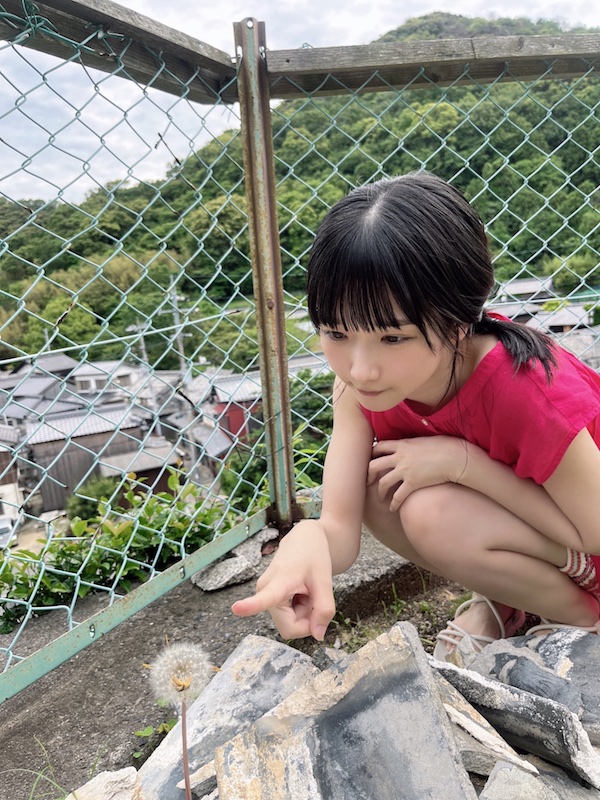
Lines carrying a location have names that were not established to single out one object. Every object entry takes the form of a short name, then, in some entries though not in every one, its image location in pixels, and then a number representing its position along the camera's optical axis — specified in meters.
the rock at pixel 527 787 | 0.78
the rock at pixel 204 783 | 0.88
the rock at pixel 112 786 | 0.94
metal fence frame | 1.27
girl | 0.94
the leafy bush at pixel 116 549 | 1.69
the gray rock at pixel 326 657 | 1.12
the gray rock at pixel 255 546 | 1.75
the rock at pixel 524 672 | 1.01
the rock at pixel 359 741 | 0.80
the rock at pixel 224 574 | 1.67
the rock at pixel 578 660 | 0.98
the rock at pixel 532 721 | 0.87
